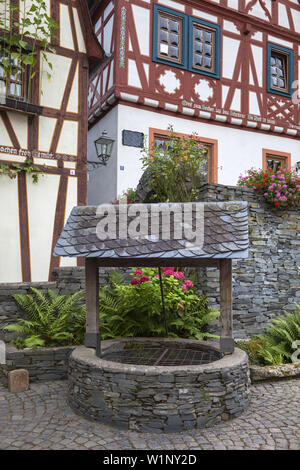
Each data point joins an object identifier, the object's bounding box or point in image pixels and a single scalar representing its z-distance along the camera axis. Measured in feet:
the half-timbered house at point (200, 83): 31.19
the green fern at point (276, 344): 19.11
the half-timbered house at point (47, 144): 23.70
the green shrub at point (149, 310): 18.93
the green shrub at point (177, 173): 24.90
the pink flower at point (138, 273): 19.35
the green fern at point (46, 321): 18.19
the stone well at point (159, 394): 12.39
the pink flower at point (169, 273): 18.80
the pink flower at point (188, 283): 19.83
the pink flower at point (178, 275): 18.86
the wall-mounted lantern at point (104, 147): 27.02
